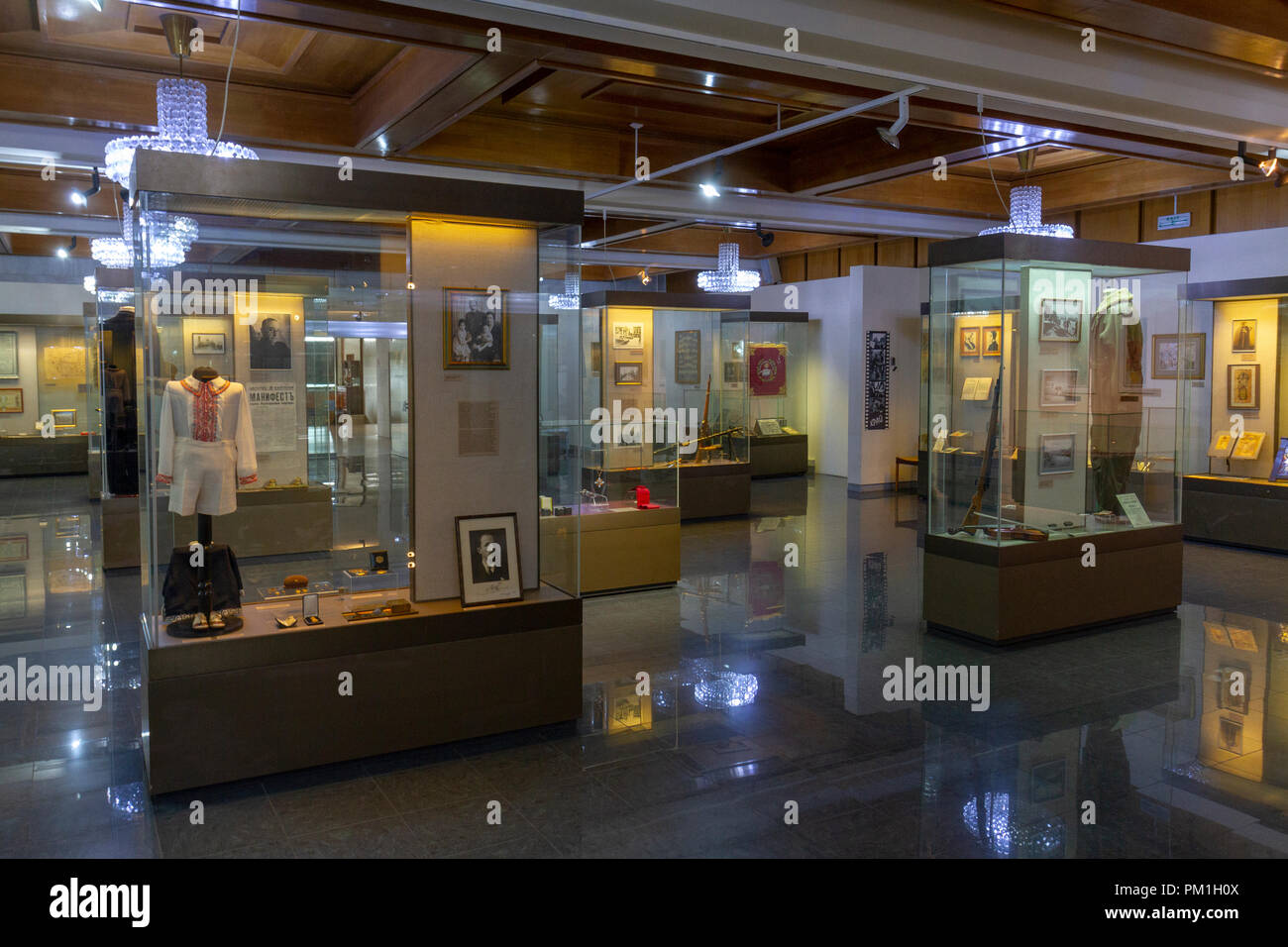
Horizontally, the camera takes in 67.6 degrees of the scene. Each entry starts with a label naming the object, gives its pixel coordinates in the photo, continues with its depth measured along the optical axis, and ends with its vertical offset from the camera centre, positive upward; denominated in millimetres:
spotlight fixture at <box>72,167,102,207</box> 8105 +1827
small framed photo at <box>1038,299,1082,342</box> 6629 +563
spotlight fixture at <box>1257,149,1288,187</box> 8062 +2009
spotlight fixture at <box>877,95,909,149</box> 5992 +1775
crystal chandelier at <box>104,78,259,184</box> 5465 +1615
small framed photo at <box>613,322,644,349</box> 10188 +700
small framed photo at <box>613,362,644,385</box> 10172 +297
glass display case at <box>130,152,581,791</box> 4125 -314
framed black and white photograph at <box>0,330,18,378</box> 16984 +850
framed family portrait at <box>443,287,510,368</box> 4707 +362
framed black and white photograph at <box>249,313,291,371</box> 4535 +278
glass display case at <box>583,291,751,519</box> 8703 +77
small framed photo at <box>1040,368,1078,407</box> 6672 +93
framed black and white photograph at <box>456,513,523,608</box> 4730 -783
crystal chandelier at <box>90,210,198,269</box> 3992 +694
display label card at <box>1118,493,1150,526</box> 6996 -792
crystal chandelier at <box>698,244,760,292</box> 13328 +1735
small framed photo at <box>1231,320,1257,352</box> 10148 +682
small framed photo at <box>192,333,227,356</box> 4238 +264
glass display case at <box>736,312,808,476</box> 15898 +152
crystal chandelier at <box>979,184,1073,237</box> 9484 +1914
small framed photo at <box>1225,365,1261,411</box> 10164 +127
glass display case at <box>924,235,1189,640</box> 6363 -271
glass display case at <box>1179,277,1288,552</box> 9680 -176
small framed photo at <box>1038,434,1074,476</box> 6672 -376
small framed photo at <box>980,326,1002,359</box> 6379 +385
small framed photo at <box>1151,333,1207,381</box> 7266 +348
